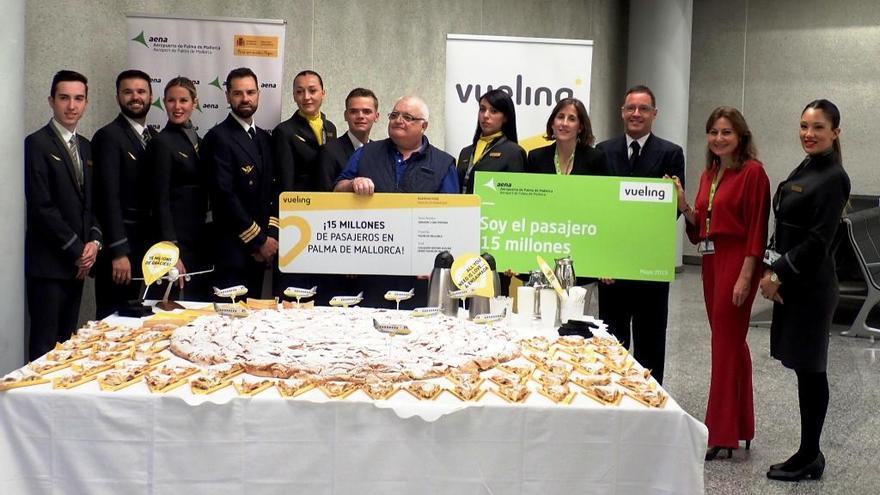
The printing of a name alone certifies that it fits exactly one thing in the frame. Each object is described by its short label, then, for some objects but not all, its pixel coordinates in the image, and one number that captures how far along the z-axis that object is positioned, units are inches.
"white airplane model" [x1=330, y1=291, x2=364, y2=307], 135.0
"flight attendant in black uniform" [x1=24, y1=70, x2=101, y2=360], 170.1
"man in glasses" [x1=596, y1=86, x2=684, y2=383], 166.7
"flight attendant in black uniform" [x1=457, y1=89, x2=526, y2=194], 173.6
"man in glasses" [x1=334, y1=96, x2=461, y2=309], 160.1
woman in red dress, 146.8
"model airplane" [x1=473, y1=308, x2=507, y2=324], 126.3
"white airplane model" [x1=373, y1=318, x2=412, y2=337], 111.3
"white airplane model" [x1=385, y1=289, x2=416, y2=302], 131.4
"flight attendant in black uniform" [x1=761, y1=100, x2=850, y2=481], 140.6
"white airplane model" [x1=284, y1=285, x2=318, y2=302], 135.9
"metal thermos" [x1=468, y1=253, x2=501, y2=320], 132.0
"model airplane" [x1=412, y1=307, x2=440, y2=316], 126.0
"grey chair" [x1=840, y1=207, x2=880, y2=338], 275.4
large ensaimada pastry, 100.1
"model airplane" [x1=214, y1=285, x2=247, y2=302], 132.6
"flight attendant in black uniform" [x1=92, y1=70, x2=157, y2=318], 179.8
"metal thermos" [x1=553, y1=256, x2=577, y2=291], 137.0
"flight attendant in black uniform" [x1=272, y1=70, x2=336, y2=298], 191.9
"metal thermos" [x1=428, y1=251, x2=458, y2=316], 134.3
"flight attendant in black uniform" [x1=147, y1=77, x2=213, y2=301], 183.2
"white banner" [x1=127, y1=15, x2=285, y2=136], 216.5
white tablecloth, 92.1
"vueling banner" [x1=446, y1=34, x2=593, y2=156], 229.9
